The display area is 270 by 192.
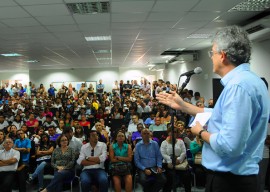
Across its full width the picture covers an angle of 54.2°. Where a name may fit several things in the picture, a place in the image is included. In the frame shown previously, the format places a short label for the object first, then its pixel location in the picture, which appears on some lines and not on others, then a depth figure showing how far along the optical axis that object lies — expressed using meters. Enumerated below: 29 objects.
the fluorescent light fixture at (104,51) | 10.48
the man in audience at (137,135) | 5.45
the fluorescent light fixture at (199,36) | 7.50
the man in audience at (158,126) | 6.53
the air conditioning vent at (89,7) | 4.58
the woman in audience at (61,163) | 4.28
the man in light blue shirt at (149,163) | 4.27
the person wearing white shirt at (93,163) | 4.18
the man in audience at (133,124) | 6.92
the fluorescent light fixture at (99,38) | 7.60
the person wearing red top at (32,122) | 7.77
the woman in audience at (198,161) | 4.59
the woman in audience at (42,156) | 4.69
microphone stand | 2.01
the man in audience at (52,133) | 6.10
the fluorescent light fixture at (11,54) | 10.68
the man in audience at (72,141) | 5.10
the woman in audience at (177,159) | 4.38
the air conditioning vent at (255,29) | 5.59
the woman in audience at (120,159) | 4.32
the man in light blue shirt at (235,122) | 1.02
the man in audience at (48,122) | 7.65
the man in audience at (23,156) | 4.48
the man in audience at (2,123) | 7.79
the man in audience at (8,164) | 4.30
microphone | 2.00
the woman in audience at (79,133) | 5.86
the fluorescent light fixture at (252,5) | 4.83
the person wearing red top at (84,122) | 7.40
